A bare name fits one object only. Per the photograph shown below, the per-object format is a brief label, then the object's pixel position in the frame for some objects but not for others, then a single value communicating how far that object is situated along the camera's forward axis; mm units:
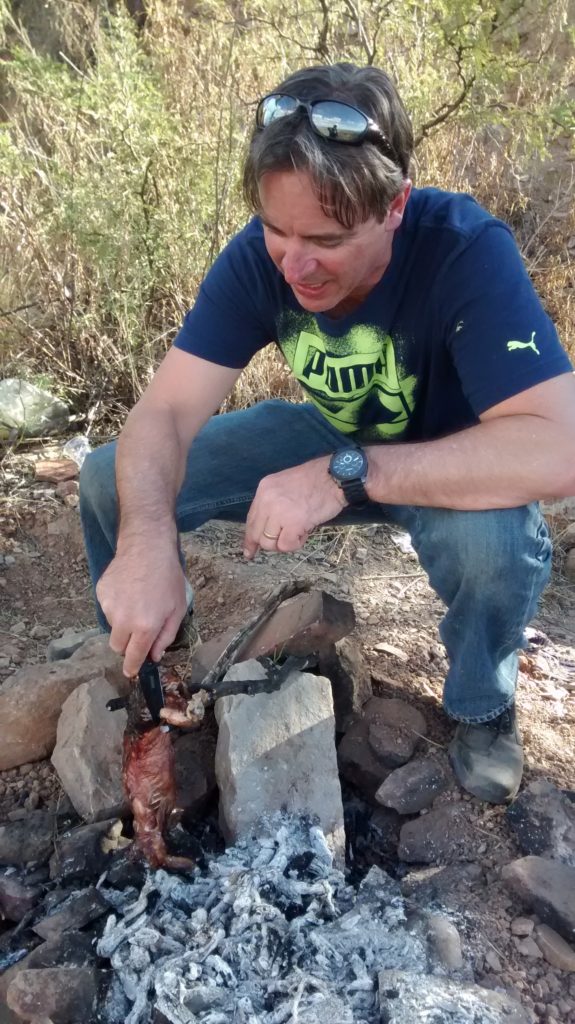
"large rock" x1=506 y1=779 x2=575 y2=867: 1928
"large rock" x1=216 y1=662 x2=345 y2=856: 1920
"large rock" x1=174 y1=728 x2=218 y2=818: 2021
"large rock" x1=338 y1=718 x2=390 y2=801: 2125
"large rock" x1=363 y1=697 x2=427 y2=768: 2143
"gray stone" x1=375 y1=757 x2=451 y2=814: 2047
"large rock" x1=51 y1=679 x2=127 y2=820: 2027
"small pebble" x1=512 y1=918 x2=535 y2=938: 1734
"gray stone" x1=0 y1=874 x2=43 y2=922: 1852
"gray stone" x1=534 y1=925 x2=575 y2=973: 1660
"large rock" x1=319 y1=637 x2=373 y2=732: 2260
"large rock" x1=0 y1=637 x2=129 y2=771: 2248
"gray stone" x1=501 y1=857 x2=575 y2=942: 1725
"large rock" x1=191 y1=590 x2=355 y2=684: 2227
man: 1784
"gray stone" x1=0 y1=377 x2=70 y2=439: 4070
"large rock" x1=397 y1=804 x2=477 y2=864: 1956
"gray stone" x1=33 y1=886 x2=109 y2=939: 1722
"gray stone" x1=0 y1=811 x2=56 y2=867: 1978
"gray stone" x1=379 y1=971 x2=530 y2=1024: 1482
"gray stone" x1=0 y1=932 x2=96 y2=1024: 1638
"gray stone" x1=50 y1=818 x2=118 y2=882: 1871
